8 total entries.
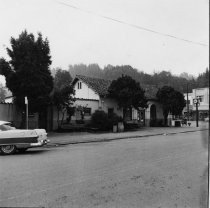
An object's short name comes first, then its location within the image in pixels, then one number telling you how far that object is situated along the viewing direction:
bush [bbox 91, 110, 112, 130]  27.61
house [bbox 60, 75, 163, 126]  28.96
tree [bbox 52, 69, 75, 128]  24.03
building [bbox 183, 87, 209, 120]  61.06
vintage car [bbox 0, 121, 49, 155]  12.87
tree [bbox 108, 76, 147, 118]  29.97
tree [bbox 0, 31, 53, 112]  21.27
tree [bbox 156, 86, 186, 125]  36.50
